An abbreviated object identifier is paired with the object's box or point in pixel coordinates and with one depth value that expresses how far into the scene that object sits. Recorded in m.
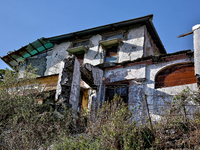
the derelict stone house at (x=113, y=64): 10.47
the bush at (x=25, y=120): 7.33
